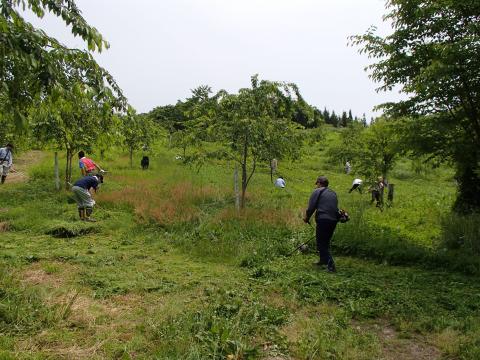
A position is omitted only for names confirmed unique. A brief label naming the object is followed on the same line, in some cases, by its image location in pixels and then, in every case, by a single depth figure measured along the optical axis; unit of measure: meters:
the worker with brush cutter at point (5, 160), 15.73
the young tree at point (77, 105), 3.65
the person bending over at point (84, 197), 11.09
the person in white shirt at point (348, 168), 34.81
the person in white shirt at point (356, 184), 20.99
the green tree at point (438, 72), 7.37
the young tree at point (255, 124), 11.88
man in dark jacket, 7.62
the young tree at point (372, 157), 18.27
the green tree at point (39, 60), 3.42
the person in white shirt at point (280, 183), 21.17
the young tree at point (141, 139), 26.11
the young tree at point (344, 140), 36.00
